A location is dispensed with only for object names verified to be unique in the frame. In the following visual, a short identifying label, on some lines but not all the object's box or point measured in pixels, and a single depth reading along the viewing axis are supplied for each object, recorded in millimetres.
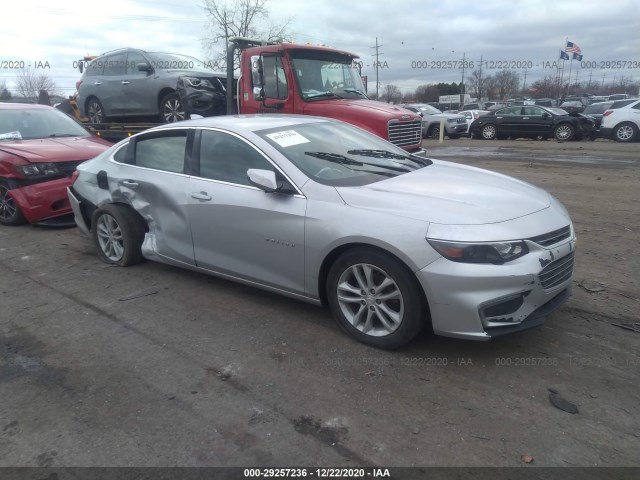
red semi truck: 7805
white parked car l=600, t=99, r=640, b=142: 18500
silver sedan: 3174
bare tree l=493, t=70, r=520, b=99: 86562
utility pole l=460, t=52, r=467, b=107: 57944
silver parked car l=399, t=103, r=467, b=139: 23469
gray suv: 8883
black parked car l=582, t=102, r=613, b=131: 23203
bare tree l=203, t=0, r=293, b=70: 38969
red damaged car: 6621
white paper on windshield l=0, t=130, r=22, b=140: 7359
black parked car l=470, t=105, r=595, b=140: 19750
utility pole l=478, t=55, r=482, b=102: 83938
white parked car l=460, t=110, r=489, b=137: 25839
